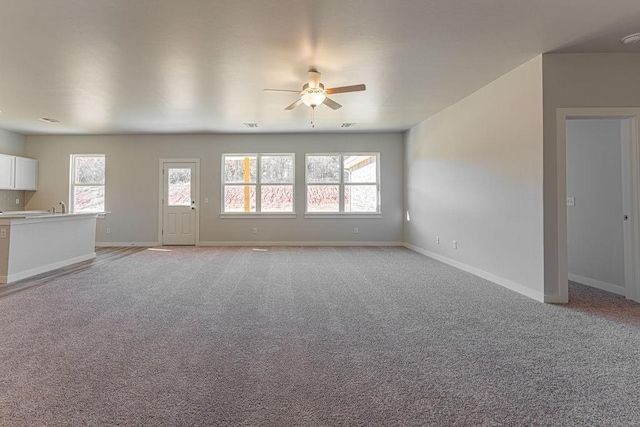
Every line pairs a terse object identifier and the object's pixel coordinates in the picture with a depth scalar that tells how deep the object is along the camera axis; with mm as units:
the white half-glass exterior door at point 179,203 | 7785
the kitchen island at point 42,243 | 4203
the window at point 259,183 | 7883
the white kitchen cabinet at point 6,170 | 6781
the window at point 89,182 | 7828
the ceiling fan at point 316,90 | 3953
